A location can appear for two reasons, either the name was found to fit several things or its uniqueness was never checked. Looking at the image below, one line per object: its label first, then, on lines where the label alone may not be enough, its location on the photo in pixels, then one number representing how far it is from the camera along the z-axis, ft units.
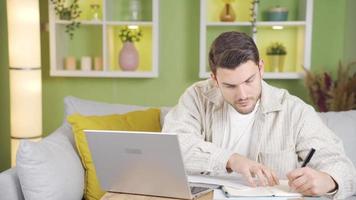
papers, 4.56
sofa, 5.36
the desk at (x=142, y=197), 4.21
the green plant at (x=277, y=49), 10.41
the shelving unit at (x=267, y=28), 9.96
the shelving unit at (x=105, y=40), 10.36
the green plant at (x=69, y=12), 10.35
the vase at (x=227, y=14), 10.34
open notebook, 4.19
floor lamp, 9.53
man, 4.52
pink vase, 10.53
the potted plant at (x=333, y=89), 9.48
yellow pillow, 6.20
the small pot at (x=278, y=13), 10.13
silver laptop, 4.03
